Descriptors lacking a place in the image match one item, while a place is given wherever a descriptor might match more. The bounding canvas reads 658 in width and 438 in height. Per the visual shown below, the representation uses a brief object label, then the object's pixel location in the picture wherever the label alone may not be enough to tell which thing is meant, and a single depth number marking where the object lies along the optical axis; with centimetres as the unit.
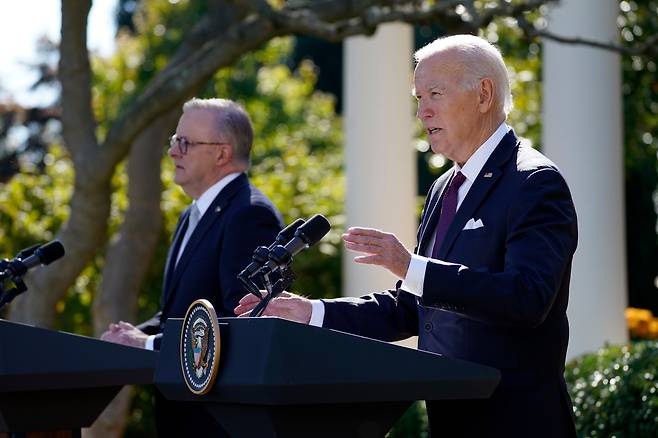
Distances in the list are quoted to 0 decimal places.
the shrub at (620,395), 1102
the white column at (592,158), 1619
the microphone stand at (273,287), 709
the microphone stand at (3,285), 931
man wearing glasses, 1027
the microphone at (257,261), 712
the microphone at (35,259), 950
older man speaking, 668
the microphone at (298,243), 703
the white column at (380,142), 1958
